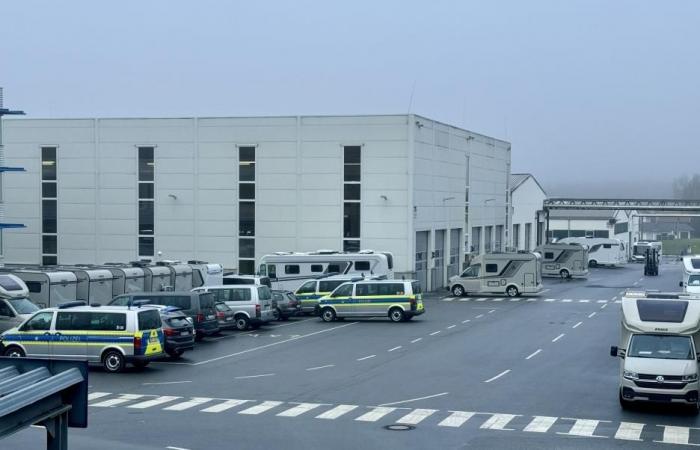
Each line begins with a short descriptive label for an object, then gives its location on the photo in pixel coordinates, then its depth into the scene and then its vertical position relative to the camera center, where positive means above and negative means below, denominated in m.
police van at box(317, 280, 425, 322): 44.66 -4.45
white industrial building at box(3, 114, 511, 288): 62.78 +0.96
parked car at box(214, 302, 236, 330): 39.84 -4.62
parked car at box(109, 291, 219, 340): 36.41 -3.80
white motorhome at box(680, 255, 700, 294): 41.78 -3.29
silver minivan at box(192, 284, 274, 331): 41.69 -4.23
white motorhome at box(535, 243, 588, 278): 81.88 -4.48
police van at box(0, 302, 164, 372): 28.67 -4.00
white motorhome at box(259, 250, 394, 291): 54.94 -3.48
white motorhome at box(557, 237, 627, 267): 105.25 -4.79
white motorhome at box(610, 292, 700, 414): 22.56 -3.44
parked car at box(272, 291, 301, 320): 45.82 -4.79
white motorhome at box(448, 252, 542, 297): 61.38 -4.46
